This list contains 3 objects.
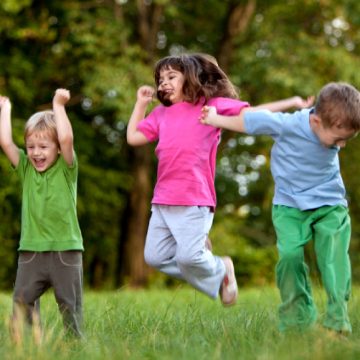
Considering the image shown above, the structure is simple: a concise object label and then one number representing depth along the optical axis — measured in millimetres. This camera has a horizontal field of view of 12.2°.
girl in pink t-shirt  10057
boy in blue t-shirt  8979
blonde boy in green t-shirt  9286
